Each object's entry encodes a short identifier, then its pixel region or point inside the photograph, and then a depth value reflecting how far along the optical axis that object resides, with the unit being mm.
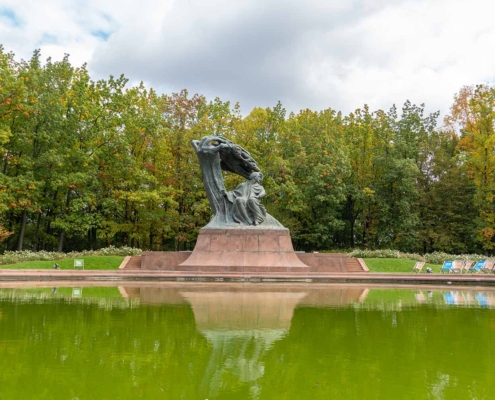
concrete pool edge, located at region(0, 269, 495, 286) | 17641
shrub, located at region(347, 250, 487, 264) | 27891
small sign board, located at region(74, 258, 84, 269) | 22469
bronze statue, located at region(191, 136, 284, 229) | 22250
